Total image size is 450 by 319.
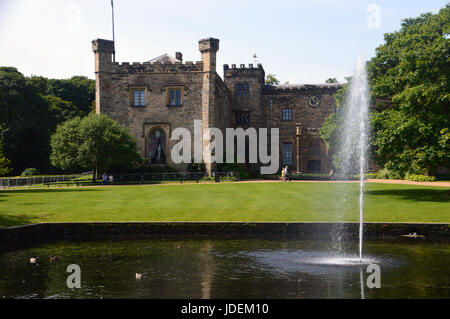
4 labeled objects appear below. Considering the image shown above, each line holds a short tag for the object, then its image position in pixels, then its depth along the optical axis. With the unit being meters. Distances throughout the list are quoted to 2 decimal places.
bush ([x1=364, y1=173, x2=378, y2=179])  45.59
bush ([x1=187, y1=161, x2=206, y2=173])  40.81
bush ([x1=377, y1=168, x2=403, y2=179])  43.26
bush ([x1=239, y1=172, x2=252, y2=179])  43.09
